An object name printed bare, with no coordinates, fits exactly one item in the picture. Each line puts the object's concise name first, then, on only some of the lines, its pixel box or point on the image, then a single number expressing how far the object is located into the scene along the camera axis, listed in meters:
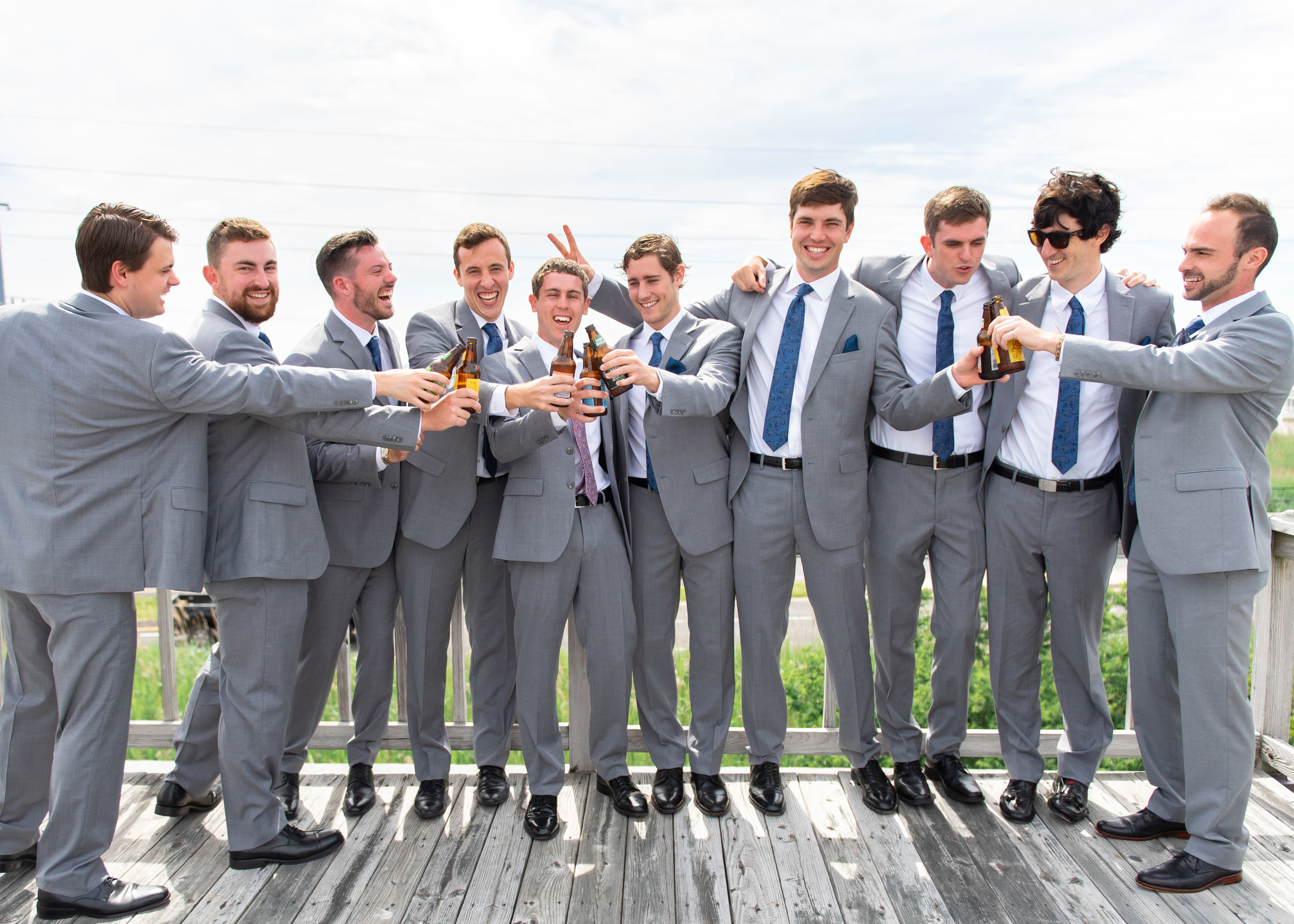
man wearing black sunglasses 3.49
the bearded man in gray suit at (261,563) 3.19
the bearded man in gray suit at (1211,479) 3.08
